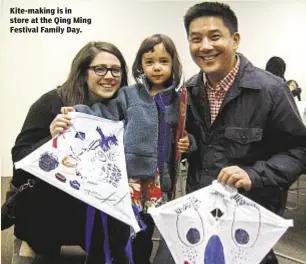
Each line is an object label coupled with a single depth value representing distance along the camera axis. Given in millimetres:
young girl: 1410
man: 1329
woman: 1441
